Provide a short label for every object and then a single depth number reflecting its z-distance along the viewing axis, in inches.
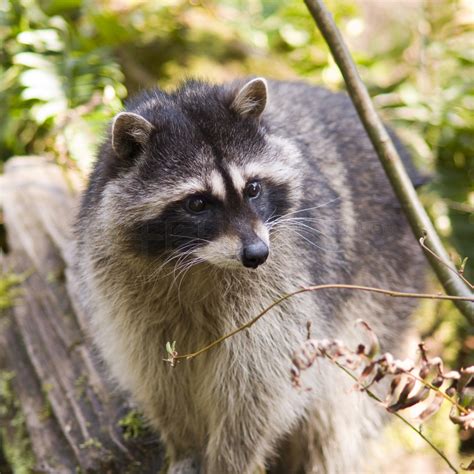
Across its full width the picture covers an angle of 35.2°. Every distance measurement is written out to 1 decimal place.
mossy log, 138.5
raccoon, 106.0
